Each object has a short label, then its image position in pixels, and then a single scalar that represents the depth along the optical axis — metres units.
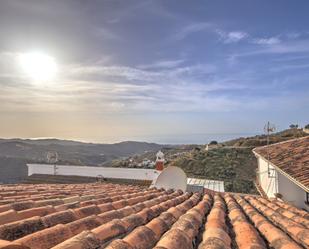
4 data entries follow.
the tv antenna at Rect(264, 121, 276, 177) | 11.53
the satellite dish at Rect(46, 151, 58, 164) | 15.05
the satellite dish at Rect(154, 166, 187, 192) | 7.01
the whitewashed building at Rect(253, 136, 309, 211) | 6.06
